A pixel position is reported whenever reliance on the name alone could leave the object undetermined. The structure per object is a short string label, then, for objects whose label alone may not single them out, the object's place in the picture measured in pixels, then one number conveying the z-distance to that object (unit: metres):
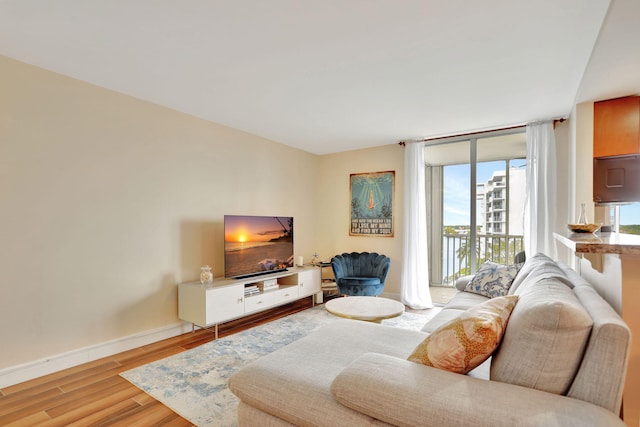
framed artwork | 5.08
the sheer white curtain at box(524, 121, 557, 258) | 3.82
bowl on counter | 1.98
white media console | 3.29
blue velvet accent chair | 4.32
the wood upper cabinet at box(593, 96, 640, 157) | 2.79
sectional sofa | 1.04
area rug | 2.09
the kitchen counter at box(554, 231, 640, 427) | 1.24
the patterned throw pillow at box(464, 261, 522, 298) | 3.13
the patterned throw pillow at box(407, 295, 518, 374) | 1.28
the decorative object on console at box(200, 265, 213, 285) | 3.49
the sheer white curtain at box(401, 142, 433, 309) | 4.66
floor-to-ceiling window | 4.41
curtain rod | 3.81
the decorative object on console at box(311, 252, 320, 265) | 5.15
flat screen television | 3.71
